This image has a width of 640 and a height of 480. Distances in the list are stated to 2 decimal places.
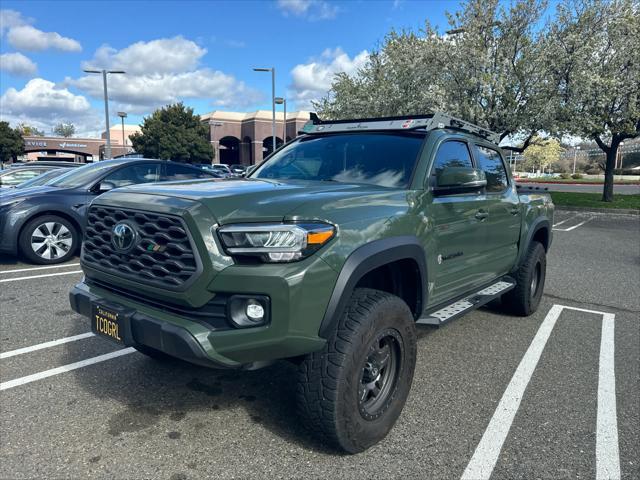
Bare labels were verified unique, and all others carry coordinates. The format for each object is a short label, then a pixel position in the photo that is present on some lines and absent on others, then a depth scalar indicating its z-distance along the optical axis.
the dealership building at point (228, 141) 59.31
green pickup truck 2.28
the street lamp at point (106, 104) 23.94
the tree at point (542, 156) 72.31
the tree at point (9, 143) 53.16
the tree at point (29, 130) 85.09
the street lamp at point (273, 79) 23.76
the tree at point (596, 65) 16.17
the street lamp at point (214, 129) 60.34
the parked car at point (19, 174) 11.22
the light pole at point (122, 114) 40.81
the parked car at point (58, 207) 6.83
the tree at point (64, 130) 111.44
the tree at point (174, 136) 48.00
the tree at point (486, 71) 16.50
